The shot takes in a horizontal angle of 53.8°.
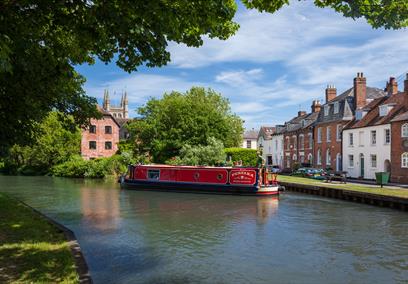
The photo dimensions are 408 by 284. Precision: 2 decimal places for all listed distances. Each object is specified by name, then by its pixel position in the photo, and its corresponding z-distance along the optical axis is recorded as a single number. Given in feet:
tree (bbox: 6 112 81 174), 175.52
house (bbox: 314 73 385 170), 134.51
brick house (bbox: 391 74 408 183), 100.01
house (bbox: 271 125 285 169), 192.54
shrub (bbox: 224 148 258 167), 155.43
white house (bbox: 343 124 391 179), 111.24
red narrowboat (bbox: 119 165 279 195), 92.48
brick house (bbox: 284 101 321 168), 159.59
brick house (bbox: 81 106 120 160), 196.44
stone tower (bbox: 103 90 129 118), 460.55
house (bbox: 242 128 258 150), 270.26
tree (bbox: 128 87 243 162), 149.28
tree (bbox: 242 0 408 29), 19.99
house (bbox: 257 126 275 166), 209.53
